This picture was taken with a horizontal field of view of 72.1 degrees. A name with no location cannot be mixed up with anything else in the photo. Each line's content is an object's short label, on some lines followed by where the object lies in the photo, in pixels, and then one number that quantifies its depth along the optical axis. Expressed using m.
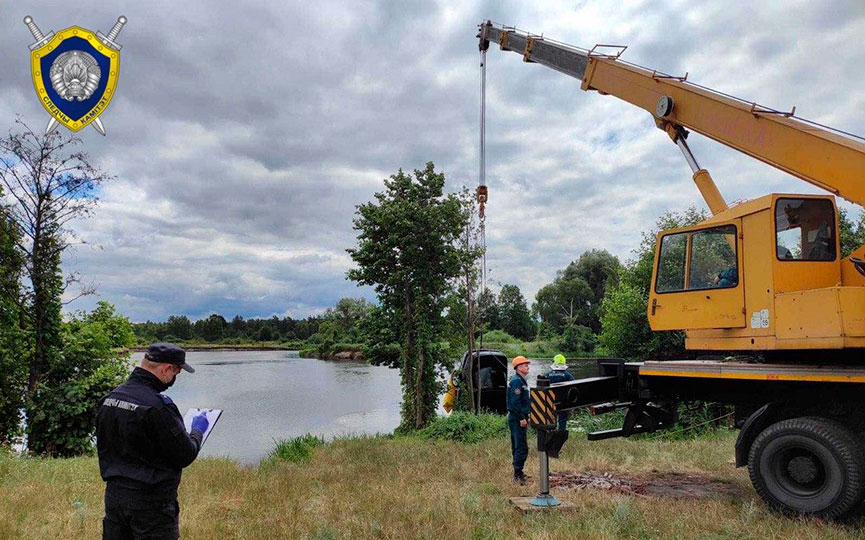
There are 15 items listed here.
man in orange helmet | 9.00
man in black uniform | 3.83
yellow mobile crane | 6.42
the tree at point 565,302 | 68.31
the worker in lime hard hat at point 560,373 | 11.98
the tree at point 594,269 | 70.38
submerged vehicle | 18.00
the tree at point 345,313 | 69.43
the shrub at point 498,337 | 60.70
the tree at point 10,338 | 14.46
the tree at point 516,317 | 73.94
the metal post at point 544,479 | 7.34
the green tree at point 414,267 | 18.16
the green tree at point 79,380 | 14.65
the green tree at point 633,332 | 22.16
